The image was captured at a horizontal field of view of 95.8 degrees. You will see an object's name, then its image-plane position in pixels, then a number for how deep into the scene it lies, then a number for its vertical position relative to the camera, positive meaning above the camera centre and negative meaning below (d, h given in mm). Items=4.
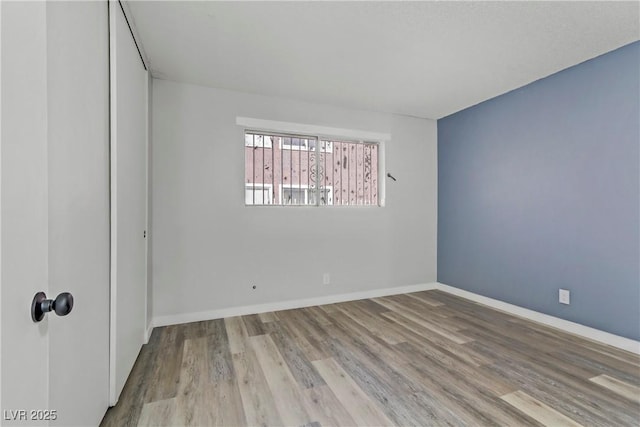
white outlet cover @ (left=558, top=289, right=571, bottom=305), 2684 -779
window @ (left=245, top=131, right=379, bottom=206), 3308 +519
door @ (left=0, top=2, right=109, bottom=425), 562 +13
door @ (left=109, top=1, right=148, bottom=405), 1626 +80
